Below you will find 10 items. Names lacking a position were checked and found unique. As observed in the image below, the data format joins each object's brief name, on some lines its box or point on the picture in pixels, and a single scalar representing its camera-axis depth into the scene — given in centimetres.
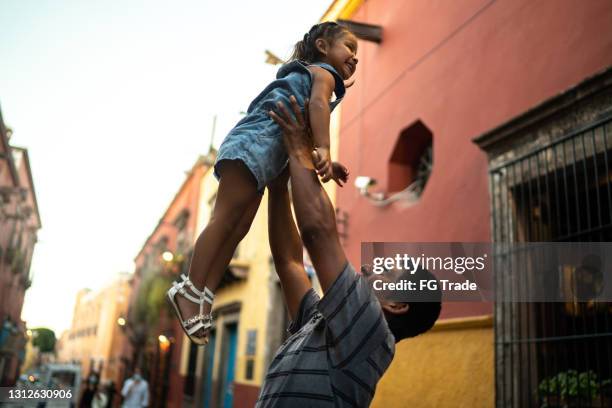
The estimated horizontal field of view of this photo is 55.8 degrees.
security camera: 754
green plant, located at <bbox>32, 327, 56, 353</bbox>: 3058
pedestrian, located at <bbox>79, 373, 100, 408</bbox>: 1406
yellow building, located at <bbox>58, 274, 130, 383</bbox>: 3704
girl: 182
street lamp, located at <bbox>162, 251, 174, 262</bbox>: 1579
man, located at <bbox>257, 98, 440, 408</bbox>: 153
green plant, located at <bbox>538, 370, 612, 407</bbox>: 413
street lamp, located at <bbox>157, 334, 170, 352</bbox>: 1928
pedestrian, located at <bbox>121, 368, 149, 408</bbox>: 1155
